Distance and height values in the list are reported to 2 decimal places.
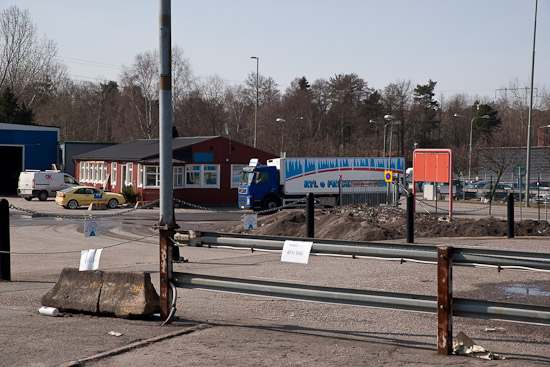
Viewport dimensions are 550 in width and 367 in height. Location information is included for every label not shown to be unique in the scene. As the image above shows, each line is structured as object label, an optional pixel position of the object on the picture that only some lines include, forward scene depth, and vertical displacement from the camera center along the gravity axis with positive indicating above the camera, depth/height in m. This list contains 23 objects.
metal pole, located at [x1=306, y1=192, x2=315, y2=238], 19.55 -1.28
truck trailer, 37.47 -0.26
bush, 42.47 -1.32
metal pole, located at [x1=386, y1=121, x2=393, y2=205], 37.69 -0.78
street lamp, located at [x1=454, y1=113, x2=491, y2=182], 60.95 +1.00
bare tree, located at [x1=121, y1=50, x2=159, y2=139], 74.00 +10.13
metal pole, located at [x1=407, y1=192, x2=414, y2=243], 18.50 -1.24
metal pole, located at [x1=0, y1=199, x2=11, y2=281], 11.50 -1.22
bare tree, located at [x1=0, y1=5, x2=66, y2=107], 77.19 +12.98
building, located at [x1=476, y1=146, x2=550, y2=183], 55.66 +1.48
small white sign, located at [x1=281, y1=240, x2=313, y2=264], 7.25 -0.85
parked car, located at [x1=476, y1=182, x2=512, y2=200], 52.34 -1.31
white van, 44.75 -0.67
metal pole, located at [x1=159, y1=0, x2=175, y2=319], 8.78 +0.82
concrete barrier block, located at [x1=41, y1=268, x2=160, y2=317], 8.08 -1.52
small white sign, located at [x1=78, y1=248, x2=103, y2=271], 8.52 -1.12
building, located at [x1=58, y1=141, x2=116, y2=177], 57.38 +1.90
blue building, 55.66 +2.16
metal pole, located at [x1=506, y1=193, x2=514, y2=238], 19.94 -1.19
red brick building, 42.97 +0.40
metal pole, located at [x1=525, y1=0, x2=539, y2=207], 37.46 +4.41
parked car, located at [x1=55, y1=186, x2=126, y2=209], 38.38 -1.35
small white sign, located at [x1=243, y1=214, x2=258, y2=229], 14.11 -1.00
